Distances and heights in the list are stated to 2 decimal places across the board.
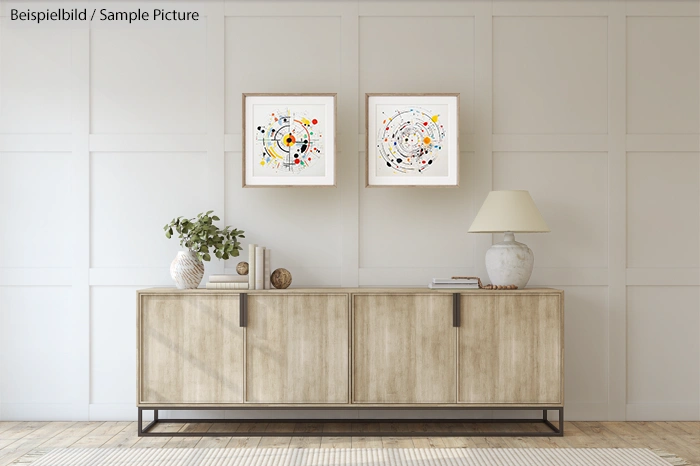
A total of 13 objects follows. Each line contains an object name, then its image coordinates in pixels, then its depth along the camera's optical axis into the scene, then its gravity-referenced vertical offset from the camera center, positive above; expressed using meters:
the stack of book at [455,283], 3.23 -0.26
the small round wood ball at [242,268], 3.30 -0.18
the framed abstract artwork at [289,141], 3.43 +0.54
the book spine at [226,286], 3.19 -0.27
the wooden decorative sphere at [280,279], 3.25 -0.24
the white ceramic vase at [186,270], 3.24 -0.19
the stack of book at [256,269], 3.20 -0.18
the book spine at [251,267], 3.20 -0.17
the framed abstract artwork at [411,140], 3.43 +0.54
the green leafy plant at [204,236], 3.29 -0.01
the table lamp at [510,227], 3.18 +0.04
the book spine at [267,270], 3.22 -0.19
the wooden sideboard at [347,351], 3.13 -0.61
